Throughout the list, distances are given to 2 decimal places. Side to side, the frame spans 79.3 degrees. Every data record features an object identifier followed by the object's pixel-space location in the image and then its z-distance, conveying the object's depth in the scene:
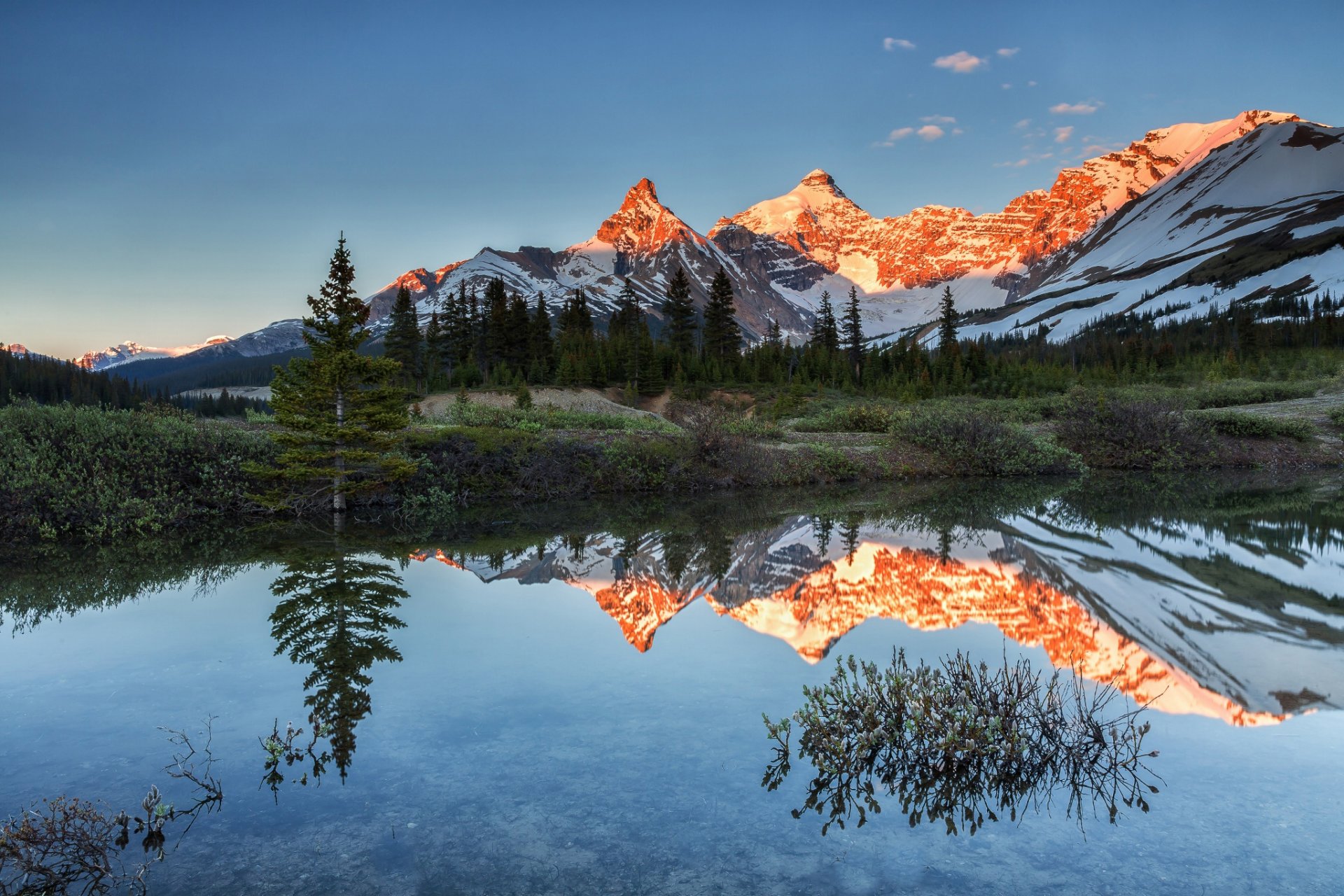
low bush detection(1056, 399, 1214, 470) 30.36
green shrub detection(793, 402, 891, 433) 35.38
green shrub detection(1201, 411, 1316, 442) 31.69
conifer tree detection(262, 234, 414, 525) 16.59
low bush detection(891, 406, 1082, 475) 28.42
